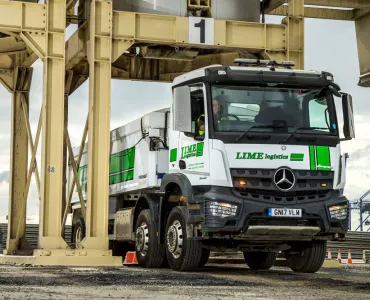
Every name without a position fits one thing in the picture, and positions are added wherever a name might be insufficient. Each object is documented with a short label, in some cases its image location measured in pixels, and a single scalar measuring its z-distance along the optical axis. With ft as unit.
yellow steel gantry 53.98
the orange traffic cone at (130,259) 57.21
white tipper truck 41.01
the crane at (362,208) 160.15
